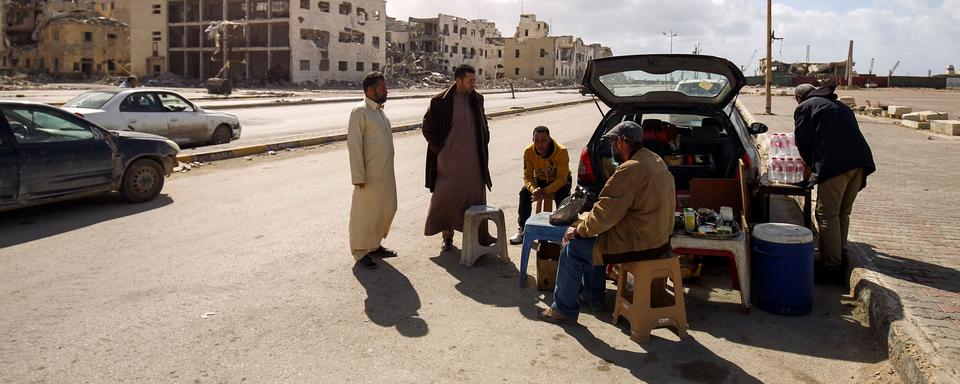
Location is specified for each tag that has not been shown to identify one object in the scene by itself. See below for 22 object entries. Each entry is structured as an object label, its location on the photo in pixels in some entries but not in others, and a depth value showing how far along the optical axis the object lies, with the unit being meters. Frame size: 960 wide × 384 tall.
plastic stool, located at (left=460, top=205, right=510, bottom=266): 6.29
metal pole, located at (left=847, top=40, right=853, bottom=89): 52.56
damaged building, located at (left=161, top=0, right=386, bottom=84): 69.94
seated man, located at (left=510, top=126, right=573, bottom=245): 6.69
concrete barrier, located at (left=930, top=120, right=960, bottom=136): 18.66
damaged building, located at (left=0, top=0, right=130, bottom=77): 73.19
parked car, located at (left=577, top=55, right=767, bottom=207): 6.44
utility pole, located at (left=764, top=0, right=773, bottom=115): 25.73
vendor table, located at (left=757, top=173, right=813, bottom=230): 6.34
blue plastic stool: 5.32
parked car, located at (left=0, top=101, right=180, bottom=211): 7.60
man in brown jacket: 4.31
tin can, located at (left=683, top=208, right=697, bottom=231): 5.17
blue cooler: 5.03
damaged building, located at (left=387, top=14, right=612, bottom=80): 98.50
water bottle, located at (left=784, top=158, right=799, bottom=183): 6.68
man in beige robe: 6.01
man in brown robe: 6.43
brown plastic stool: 4.50
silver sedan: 13.89
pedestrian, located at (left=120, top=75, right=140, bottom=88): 20.78
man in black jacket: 5.76
